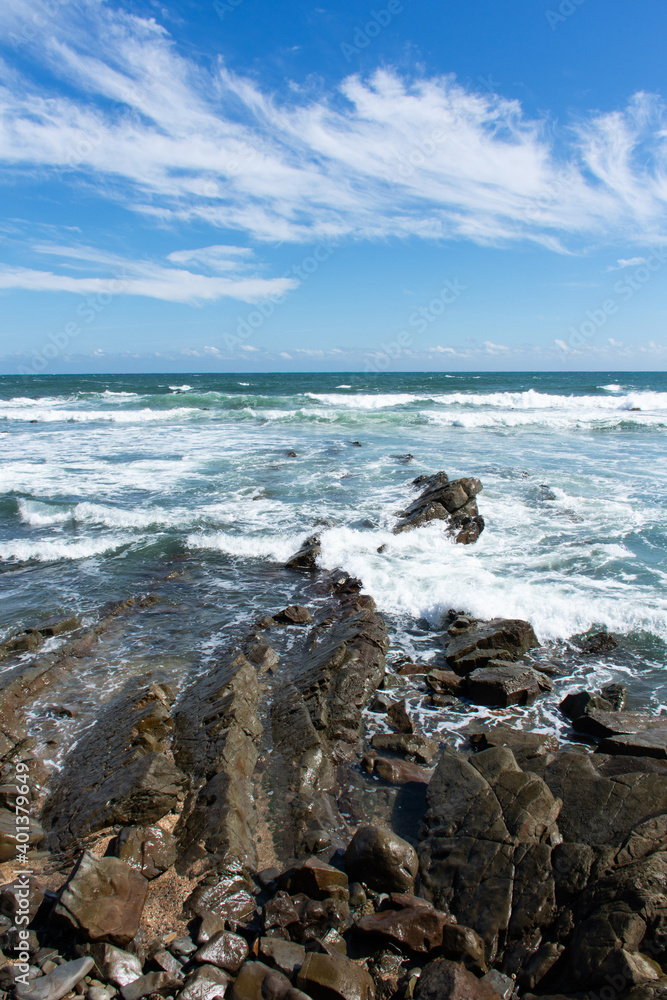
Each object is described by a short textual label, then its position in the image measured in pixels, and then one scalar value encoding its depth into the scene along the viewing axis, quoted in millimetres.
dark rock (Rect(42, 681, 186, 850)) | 4641
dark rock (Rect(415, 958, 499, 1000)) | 3158
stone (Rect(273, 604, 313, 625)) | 8836
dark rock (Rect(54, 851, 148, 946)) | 3510
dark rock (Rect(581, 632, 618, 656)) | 7988
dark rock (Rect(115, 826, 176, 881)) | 4191
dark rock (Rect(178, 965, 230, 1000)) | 3199
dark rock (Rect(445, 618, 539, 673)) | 7691
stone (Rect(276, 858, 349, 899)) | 3914
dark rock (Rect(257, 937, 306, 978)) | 3367
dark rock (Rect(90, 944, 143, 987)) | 3326
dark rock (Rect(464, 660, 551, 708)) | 6719
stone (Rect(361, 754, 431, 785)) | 5363
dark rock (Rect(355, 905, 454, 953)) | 3547
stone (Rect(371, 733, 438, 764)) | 5735
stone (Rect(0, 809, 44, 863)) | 4367
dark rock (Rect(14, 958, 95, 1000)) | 3160
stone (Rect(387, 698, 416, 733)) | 6234
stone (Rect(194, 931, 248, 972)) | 3455
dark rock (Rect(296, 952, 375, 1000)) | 3166
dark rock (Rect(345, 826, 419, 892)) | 4055
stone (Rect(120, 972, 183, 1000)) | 3225
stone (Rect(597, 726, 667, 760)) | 5106
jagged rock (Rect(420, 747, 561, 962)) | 3707
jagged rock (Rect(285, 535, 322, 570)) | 11305
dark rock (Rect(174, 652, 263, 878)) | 4371
